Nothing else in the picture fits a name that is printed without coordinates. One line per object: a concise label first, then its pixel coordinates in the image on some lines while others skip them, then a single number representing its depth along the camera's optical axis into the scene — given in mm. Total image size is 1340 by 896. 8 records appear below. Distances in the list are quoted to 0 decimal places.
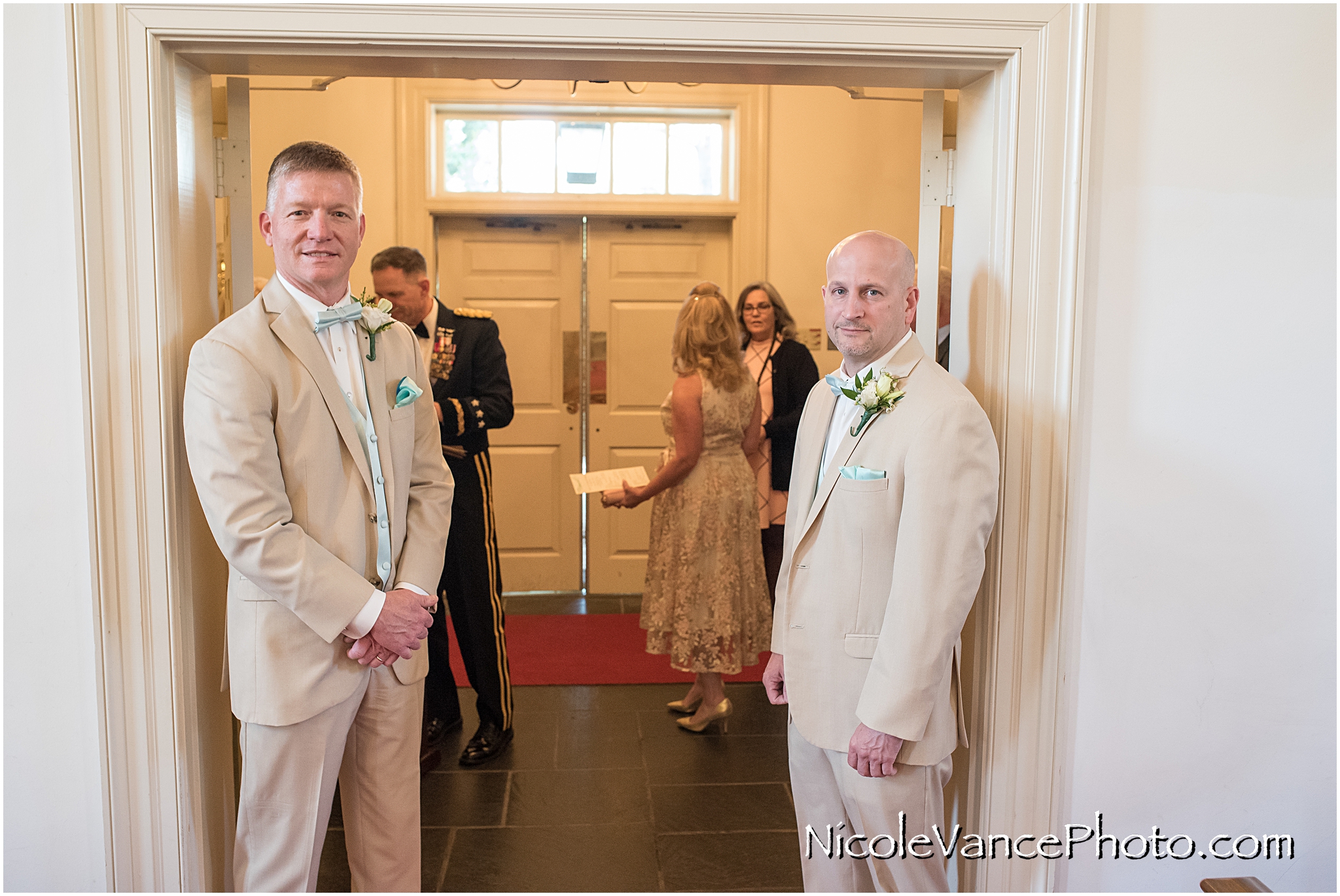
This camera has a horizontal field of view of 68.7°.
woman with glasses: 4102
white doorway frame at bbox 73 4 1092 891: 1872
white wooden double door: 5746
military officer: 3387
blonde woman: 3590
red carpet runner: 4480
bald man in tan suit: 1783
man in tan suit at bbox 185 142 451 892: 1747
